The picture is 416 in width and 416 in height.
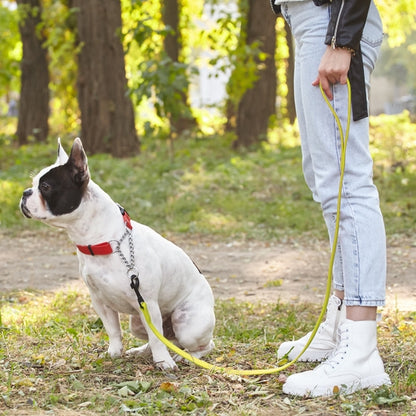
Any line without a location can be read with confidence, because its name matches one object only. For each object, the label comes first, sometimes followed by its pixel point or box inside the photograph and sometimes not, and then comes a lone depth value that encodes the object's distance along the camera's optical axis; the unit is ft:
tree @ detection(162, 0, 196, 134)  46.98
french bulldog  10.19
